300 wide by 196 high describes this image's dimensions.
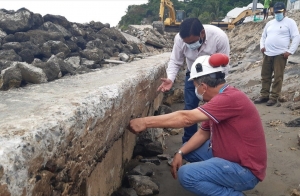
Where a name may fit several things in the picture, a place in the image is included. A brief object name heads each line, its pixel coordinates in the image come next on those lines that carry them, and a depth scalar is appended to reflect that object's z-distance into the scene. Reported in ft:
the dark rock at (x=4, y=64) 9.86
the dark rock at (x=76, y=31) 18.87
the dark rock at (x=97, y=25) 23.27
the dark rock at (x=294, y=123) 10.32
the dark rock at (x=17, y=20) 15.29
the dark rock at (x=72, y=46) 15.78
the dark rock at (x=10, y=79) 7.14
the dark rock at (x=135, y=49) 22.42
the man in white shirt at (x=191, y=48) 7.46
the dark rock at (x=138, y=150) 8.18
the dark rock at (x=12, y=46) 13.04
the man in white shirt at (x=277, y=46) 12.47
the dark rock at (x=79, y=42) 17.45
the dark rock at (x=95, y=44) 17.75
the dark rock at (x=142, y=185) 6.26
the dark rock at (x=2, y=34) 14.58
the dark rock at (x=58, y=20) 18.92
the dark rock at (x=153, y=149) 8.21
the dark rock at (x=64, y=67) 10.47
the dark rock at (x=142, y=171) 6.88
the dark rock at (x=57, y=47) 14.16
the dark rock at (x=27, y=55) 12.43
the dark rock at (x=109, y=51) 17.92
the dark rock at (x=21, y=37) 14.78
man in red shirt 5.43
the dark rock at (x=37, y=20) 17.06
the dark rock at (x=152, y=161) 7.86
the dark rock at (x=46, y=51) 13.39
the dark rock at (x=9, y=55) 11.65
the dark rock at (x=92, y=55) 14.71
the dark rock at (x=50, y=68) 9.27
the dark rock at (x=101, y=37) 20.78
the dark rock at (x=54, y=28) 17.33
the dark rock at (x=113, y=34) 22.70
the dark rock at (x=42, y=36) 14.72
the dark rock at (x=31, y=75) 7.84
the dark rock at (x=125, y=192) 6.09
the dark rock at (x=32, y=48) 13.01
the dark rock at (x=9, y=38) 14.15
